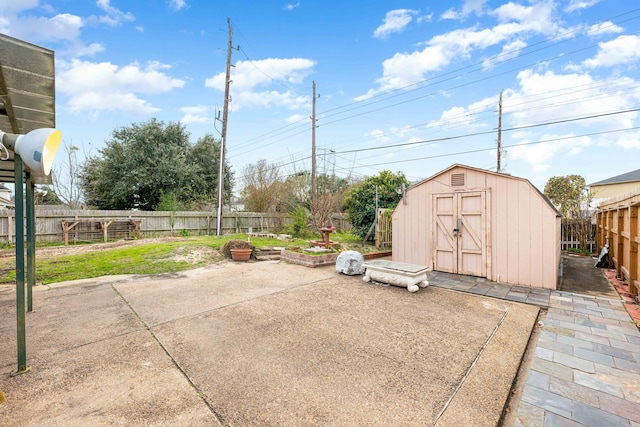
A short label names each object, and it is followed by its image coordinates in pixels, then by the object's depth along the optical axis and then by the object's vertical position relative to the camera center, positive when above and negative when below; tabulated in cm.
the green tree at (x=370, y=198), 1122 +57
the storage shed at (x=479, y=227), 511 -35
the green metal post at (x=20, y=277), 228 -60
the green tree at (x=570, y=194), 1238 +91
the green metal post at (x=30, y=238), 340 -39
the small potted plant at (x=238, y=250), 797 -122
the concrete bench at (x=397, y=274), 489 -122
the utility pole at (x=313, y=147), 1314 +353
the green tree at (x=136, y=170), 1543 +229
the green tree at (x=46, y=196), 1480 +75
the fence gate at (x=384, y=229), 1048 -71
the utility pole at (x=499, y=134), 1492 +442
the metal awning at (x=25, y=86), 223 +118
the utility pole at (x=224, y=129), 1234 +379
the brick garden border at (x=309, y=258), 719 -136
